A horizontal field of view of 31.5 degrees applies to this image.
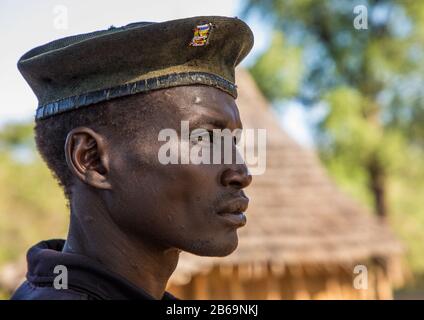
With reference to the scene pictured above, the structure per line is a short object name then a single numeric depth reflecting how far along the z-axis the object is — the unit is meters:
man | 1.89
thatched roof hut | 8.55
